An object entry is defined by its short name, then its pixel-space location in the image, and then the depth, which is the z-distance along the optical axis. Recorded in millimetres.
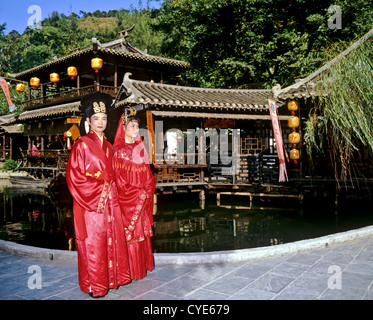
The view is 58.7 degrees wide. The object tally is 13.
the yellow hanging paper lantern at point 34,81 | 20766
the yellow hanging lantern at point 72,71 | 17609
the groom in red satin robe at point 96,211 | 3369
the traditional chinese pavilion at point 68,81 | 17344
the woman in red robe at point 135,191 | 3840
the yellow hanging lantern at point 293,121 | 10477
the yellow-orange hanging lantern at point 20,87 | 21566
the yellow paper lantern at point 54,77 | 19016
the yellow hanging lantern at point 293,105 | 10586
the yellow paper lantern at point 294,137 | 10273
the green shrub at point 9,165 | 23734
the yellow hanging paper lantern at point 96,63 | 16344
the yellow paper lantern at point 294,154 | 10156
